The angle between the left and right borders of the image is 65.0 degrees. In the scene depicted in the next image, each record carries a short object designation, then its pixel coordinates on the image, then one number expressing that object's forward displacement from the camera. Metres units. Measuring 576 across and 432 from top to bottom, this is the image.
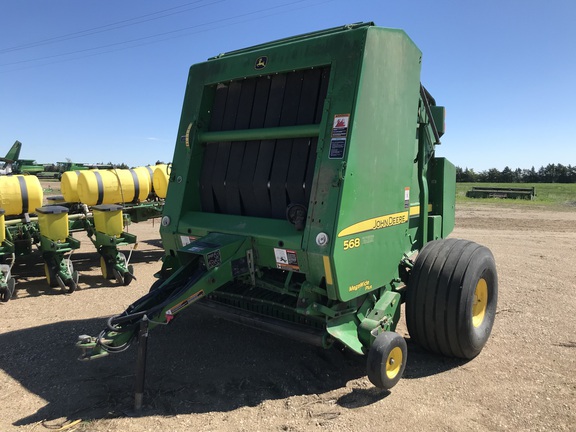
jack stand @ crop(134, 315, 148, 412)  3.22
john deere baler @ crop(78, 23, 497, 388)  3.49
